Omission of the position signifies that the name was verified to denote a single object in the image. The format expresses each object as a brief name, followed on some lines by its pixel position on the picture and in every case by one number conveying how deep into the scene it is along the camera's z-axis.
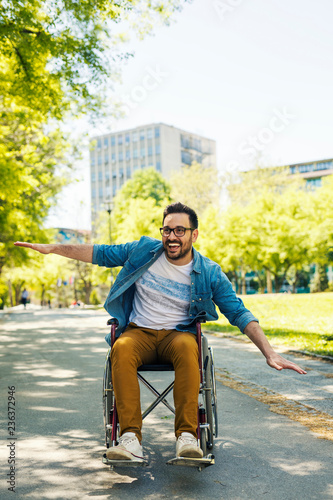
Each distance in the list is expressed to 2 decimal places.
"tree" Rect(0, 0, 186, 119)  11.71
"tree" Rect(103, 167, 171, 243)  38.85
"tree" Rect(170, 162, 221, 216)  50.53
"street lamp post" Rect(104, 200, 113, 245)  26.98
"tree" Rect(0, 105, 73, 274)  13.66
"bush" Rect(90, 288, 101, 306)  54.98
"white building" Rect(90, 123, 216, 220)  91.44
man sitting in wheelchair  3.83
